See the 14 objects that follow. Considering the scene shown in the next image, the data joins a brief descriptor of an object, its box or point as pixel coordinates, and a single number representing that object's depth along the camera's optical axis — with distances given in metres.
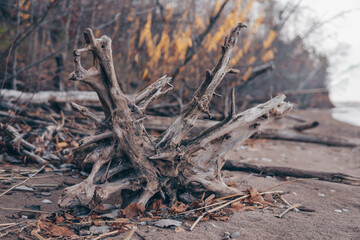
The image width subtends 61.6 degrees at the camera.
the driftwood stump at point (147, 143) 2.34
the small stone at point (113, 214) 2.36
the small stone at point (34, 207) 2.46
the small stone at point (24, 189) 2.84
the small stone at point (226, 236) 2.17
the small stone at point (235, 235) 2.21
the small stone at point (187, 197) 2.71
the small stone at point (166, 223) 2.28
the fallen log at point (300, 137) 6.36
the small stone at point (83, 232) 2.10
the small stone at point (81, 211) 2.37
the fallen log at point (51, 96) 4.79
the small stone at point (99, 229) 2.13
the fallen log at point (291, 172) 3.67
